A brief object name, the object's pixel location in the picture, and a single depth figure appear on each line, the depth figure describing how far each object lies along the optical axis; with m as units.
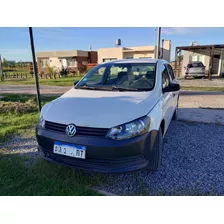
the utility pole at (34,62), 4.97
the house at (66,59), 29.48
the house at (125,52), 26.36
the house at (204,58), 18.36
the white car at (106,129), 2.20
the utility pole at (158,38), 9.33
